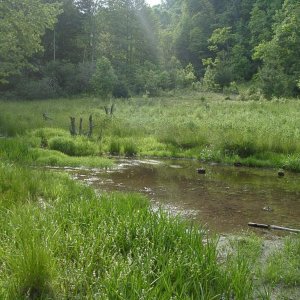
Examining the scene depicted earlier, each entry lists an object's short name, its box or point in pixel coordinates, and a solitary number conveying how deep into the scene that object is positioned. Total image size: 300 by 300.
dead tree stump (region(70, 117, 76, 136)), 17.42
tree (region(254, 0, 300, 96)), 39.19
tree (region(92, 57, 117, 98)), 38.91
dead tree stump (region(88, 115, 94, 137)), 17.45
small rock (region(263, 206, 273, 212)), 8.76
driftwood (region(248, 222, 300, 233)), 7.11
